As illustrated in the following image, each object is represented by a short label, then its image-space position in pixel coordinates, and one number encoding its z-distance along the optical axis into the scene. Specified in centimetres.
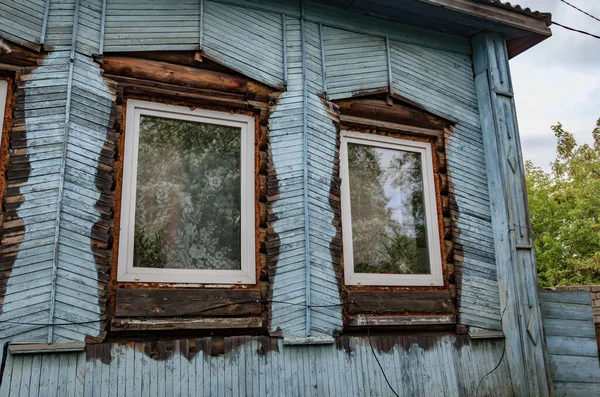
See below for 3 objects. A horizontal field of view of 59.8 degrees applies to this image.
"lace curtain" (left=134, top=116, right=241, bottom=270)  432
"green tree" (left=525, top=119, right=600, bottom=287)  1959
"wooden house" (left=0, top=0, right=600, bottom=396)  387
